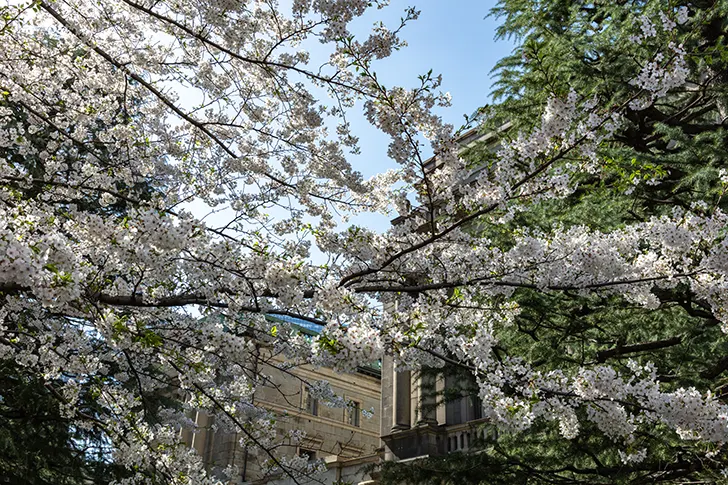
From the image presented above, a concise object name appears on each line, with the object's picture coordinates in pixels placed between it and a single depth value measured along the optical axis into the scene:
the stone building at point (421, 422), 14.52
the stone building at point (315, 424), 22.44
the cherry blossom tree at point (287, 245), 4.19
